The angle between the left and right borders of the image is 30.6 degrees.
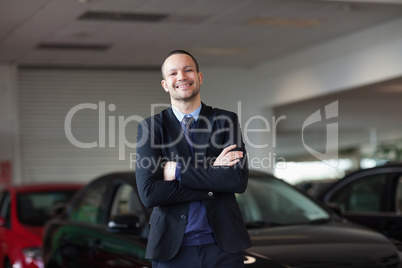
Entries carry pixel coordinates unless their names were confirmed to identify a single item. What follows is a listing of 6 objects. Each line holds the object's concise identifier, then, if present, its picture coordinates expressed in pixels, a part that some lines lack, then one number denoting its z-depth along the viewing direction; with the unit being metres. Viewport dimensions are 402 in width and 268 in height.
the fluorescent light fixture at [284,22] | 9.77
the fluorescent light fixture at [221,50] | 11.91
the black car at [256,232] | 4.33
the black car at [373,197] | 6.05
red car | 7.06
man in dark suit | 3.15
